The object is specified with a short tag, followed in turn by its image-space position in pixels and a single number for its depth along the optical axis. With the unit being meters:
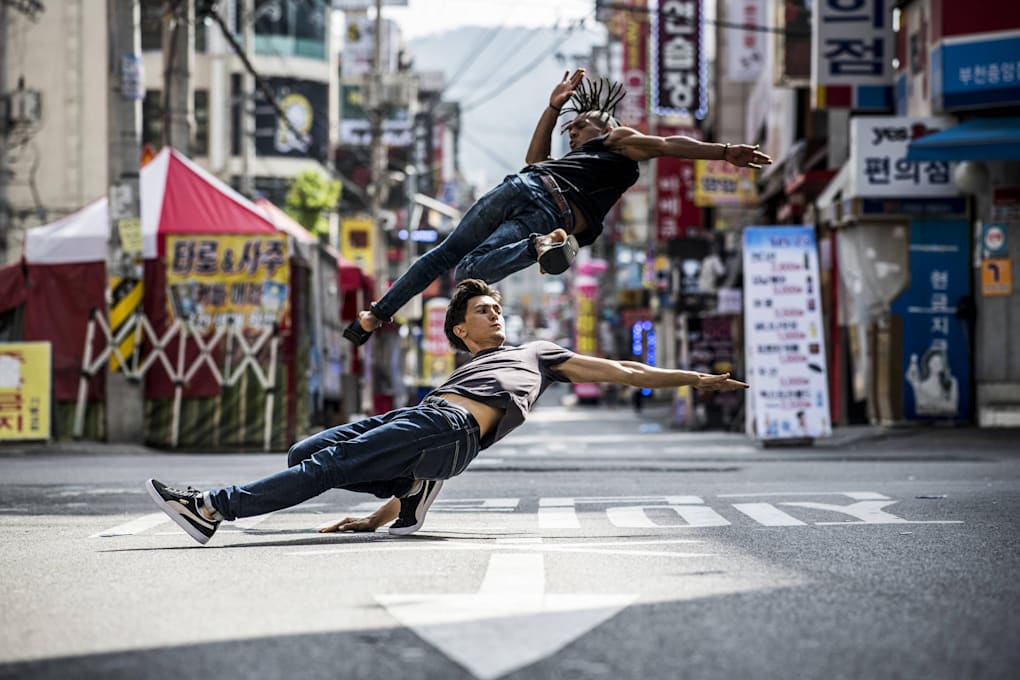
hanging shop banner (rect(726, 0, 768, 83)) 42.97
